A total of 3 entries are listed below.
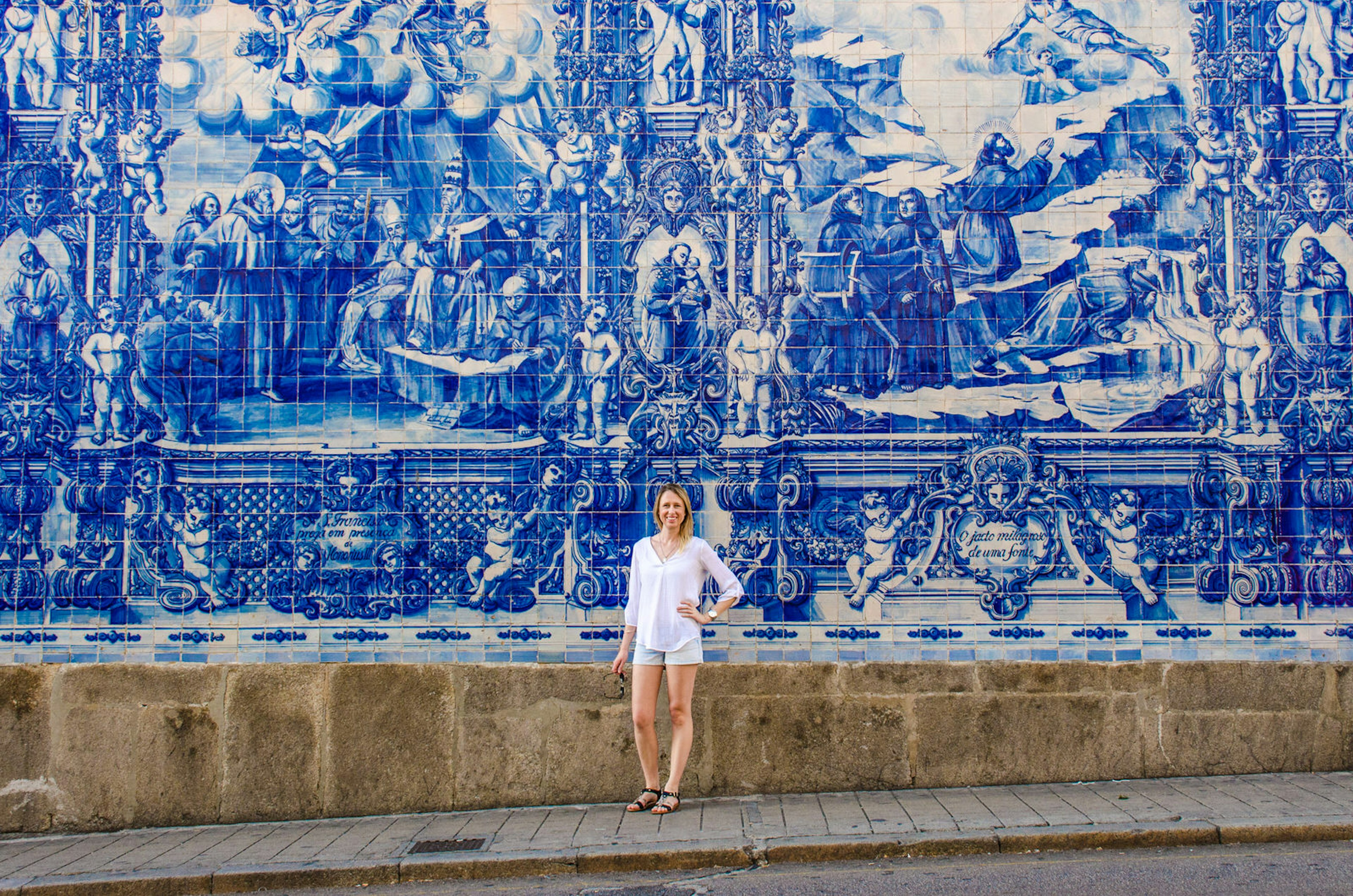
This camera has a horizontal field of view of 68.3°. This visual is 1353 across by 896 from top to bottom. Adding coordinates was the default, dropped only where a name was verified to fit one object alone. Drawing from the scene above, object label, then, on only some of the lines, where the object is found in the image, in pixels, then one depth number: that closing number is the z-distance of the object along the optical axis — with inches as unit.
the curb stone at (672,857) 190.5
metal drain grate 200.4
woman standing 211.3
